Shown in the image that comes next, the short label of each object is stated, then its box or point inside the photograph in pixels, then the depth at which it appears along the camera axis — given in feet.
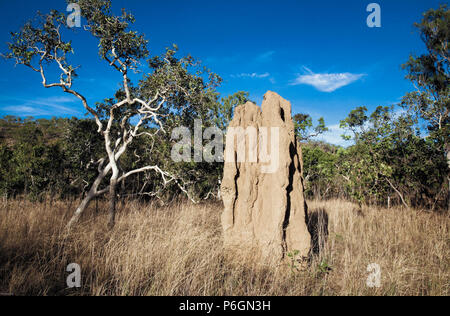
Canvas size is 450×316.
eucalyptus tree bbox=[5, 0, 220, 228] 23.44
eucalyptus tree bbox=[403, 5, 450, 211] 37.96
